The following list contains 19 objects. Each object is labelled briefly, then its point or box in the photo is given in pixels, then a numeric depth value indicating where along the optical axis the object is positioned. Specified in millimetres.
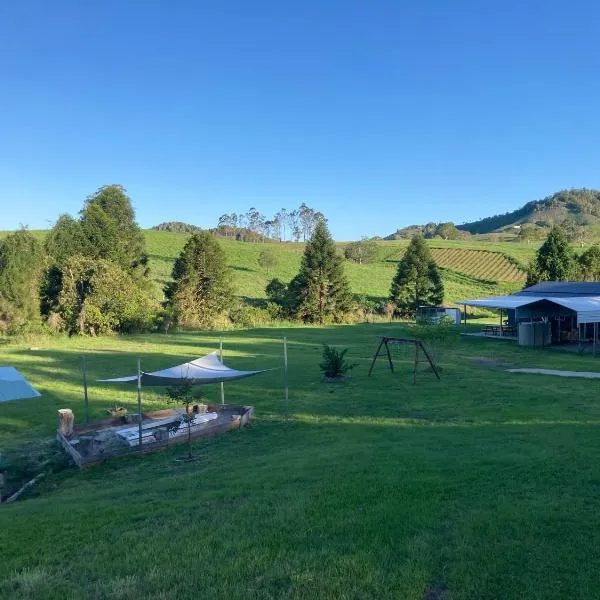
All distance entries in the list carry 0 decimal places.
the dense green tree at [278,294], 43188
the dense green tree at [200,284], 38438
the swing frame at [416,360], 16866
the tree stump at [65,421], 11320
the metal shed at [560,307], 24350
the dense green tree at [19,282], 35281
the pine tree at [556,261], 39750
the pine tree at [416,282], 42594
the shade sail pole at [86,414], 12459
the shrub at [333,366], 17281
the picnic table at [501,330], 29938
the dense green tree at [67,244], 37688
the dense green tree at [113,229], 38594
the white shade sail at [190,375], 11578
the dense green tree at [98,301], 34781
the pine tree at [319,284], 42188
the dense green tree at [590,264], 43094
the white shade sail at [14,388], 10155
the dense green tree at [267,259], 61062
